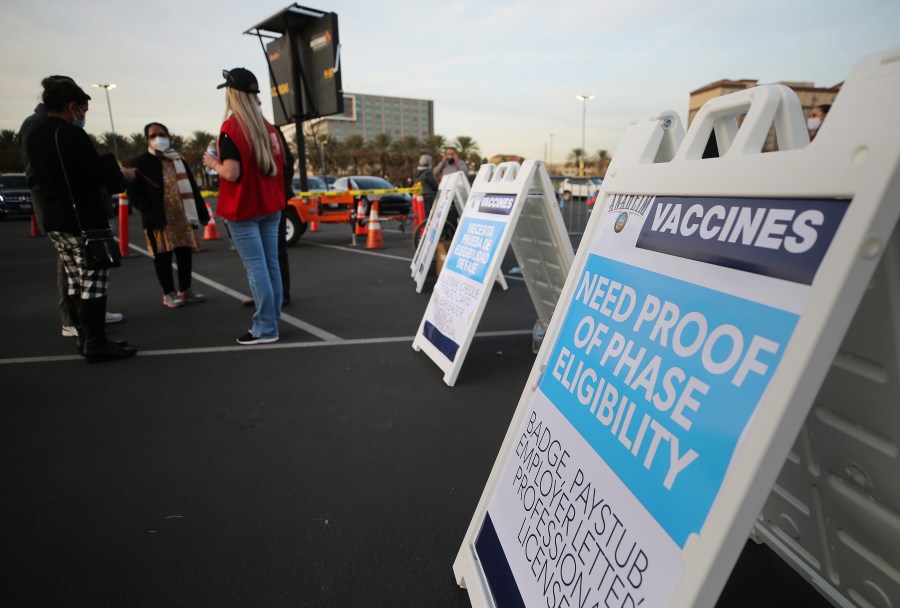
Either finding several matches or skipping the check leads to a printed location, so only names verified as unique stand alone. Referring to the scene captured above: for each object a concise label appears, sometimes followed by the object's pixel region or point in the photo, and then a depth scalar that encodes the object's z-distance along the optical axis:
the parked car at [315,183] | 17.22
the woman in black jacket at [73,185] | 3.43
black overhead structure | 9.81
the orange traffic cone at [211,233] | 12.39
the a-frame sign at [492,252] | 3.13
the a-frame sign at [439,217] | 5.93
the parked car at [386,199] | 13.56
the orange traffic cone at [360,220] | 11.39
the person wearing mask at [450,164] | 8.84
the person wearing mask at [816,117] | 5.86
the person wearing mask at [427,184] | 9.08
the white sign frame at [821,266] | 0.78
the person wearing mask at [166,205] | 5.05
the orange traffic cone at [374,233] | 10.36
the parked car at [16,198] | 16.91
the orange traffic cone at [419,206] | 9.99
